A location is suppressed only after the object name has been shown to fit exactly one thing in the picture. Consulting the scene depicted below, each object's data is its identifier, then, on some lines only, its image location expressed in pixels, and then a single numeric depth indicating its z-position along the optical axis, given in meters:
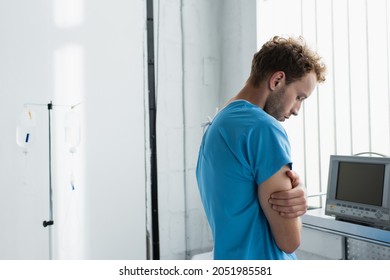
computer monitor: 1.42
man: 0.88
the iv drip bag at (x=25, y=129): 1.97
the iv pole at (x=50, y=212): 2.01
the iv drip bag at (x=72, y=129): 2.14
